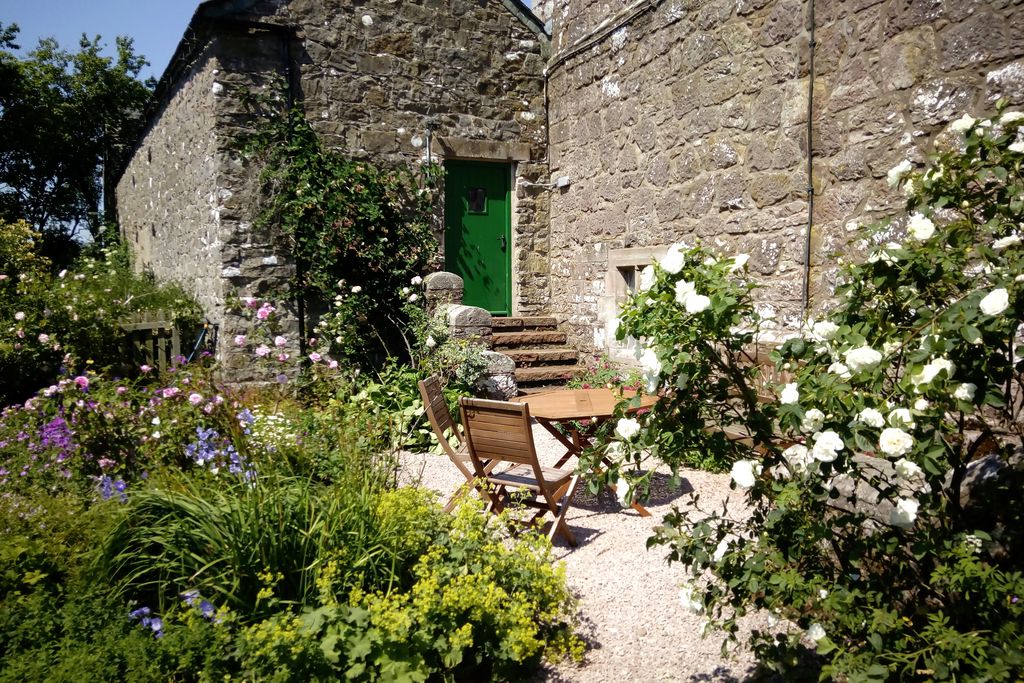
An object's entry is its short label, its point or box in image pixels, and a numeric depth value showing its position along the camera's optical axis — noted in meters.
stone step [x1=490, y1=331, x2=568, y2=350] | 8.28
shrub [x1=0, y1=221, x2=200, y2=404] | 6.49
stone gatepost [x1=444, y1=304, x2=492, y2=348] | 7.13
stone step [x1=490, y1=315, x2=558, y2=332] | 8.57
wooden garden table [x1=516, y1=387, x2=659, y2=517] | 4.51
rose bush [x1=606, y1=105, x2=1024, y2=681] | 1.99
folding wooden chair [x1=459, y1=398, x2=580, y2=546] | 3.90
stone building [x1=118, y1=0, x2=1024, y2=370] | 4.95
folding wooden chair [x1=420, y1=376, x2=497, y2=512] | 4.37
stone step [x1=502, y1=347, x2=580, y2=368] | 8.14
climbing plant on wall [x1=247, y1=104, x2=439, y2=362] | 7.43
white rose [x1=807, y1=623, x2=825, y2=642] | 2.13
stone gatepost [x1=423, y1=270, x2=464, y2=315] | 7.75
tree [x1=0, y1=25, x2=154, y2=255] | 16.73
